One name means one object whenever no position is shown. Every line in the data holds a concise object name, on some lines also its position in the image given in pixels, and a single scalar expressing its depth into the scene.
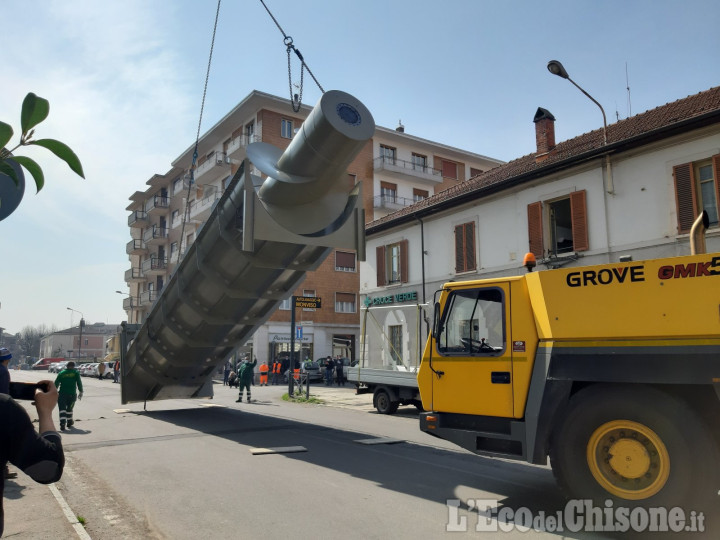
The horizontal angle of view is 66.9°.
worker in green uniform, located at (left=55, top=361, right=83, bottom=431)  11.87
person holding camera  2.18
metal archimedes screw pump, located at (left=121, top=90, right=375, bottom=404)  7.77
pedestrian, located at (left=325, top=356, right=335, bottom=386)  28.16
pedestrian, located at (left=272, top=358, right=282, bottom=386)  30.52
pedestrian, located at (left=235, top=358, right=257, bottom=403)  18.58
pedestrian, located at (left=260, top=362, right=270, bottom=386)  28.64
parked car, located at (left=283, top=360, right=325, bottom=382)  29.56
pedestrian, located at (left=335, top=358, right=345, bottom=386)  27.42
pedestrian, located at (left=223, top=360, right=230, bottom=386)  29.92
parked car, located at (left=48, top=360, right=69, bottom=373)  53.03
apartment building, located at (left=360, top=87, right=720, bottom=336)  14.15
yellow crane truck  4.59
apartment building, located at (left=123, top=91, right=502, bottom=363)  36.41
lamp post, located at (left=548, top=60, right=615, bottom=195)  15.77
